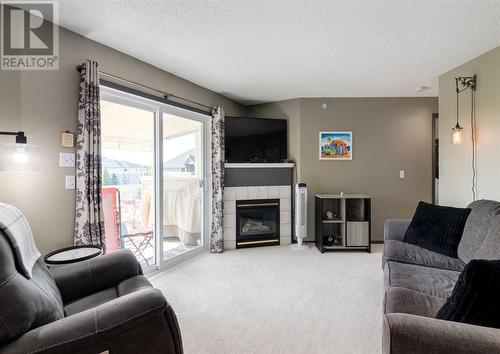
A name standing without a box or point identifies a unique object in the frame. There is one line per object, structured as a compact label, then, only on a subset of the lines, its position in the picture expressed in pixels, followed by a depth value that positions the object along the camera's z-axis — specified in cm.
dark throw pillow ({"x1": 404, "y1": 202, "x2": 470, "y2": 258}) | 237
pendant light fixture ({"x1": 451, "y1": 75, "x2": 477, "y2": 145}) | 292
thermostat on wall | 223
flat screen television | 433
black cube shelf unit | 400
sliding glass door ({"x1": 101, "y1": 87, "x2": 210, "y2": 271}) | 287
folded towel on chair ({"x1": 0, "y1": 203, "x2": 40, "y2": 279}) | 122
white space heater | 418
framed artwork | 444
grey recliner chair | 100
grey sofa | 101
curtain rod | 253
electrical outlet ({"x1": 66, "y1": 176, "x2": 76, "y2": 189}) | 228
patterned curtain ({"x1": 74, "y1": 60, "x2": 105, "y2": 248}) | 229
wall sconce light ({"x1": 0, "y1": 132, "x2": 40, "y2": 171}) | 169
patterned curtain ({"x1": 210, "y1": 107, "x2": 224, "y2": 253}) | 402
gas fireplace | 428
